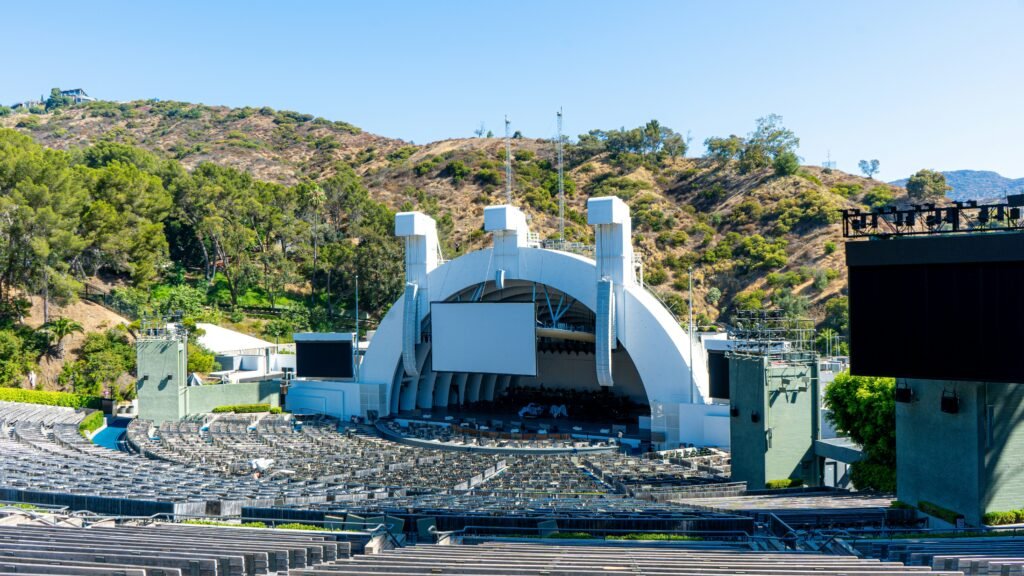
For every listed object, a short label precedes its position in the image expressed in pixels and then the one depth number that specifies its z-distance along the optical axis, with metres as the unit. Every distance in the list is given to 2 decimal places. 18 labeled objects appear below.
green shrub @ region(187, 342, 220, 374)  49.56
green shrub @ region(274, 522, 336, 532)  14.12
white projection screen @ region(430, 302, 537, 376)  40.56
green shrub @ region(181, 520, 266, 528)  14.33
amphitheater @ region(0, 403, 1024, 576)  8.95
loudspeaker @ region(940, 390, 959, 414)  16.66
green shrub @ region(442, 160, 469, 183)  106.31
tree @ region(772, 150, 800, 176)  93.94
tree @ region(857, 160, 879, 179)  106.25
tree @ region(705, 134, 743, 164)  103.50
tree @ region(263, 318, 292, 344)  63.06
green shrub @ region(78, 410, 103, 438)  37.01
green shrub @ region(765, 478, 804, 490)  25.11
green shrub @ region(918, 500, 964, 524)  16.72
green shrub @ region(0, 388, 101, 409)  42.25
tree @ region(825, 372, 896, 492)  22.70
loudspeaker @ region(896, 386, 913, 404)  18.25
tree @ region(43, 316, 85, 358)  51.12
